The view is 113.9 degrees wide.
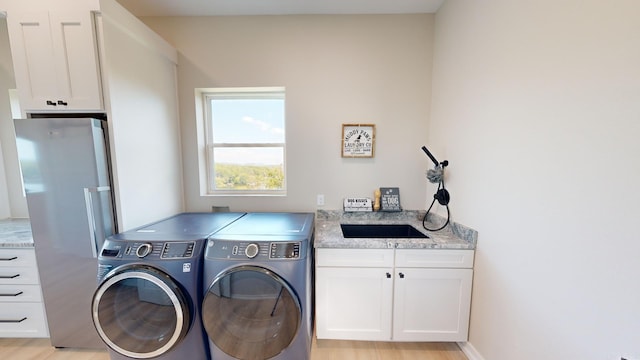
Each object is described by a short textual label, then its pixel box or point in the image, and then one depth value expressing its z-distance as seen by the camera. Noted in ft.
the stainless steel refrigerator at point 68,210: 4.52
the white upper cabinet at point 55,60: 4.41
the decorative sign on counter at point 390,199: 6.76
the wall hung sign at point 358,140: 6.73
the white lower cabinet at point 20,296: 5.02
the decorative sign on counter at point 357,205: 6.79
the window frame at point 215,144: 7.09
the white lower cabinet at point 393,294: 4.97
